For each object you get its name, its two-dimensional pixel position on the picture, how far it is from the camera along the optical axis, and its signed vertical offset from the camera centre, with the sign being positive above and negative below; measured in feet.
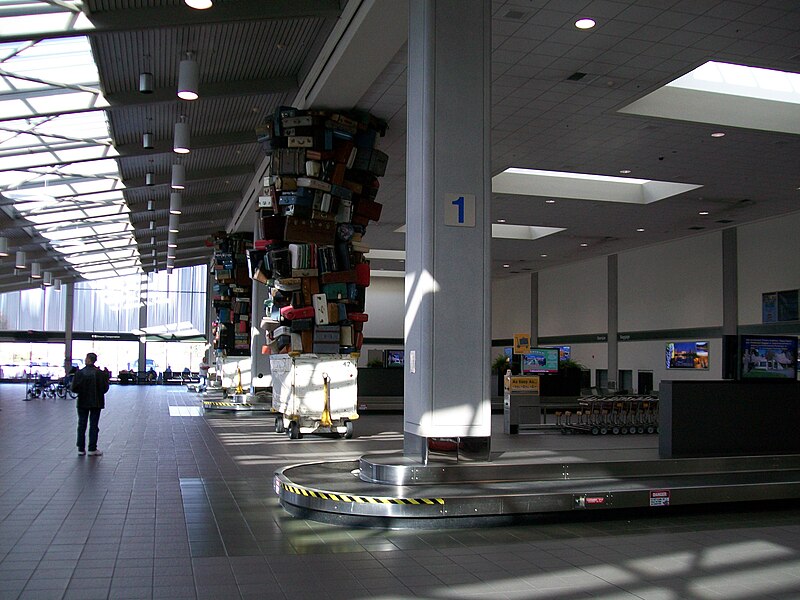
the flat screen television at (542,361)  71.15 -0.81
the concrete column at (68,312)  154.81 +7.53
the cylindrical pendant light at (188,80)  37.76 +12.95
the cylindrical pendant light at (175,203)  67.51 +12.75
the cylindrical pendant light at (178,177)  57.93 +12.80
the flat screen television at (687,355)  82.12 -0.26
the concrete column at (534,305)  122.31 +7.31
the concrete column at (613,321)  98.97 +3.93
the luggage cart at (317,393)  49.21 -2.64
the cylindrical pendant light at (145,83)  42.83 +14.48
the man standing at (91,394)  39.22 -2.20
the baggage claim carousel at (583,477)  23.91 -4.31
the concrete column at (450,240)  26.94 +3.86
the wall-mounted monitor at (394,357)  134.41 -0.95
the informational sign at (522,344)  62.61 +0.63
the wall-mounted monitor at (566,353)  110.63 -0.12
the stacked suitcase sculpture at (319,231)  47.98 +7.48
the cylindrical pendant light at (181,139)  47.22 +12.75
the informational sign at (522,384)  57.52 -2.33
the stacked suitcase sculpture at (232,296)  91.30 +6.55
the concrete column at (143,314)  160.66 +7.43
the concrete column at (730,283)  78.23 +6.93
